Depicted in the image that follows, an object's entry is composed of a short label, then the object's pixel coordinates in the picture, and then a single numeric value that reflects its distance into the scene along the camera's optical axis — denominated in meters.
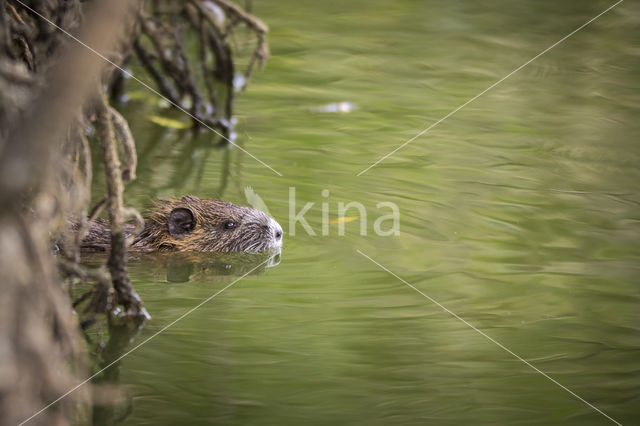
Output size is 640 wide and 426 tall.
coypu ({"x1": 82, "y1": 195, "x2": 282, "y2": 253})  10.88
